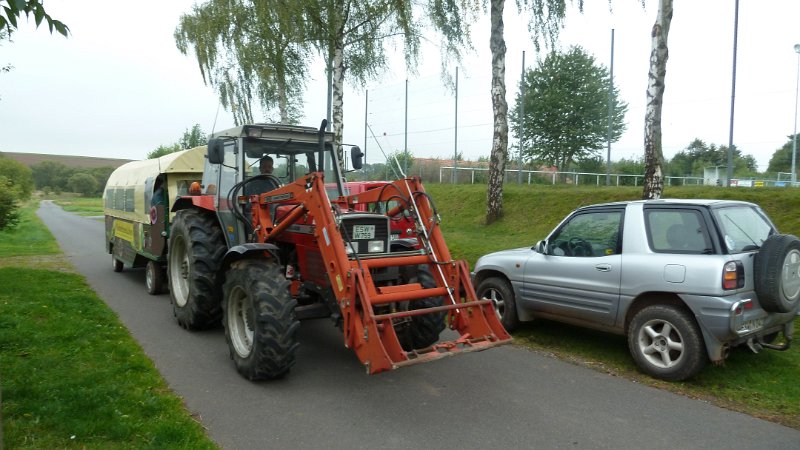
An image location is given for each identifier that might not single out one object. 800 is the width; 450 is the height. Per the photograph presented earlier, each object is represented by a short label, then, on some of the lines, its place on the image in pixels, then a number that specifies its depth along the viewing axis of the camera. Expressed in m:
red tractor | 4.92
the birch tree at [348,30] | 15.36
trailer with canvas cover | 9.76
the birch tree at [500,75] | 12.88
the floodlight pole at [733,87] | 12.65
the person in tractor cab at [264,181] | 6.97
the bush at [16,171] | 45.03
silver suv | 5.09
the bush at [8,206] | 17.39
